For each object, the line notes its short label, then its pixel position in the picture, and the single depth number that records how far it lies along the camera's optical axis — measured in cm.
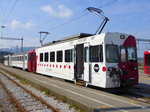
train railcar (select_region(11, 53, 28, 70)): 3115
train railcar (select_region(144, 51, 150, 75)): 2112
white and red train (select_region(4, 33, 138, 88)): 1023
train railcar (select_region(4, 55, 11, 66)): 5179
